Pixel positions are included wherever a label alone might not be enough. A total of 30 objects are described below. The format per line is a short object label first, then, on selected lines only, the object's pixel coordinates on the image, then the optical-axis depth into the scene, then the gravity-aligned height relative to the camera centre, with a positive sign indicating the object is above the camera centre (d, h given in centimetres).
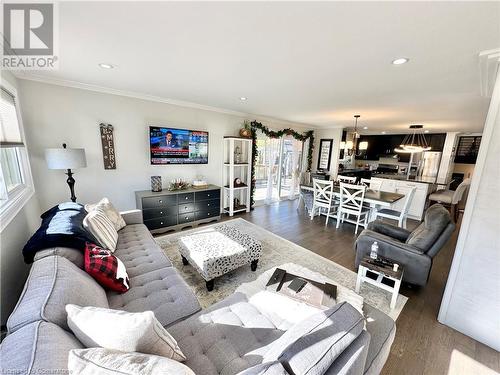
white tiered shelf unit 455 -54
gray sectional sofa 73 -82
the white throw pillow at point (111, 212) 239 -80
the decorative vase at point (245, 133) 463 +43
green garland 489 +54
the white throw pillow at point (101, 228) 189 -80
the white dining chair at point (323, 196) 423 -89
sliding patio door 561 -44
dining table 357 -75
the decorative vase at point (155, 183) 359 -63
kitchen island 465 -74
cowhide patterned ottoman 210 -112
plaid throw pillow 145 -90
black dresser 339 -106
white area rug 212 -149
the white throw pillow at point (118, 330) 78 -72
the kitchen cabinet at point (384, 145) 771 +49
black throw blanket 138 -68
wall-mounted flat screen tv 363 +6
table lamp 247 -17
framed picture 655 +3
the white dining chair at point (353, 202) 380 -92
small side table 191 -111
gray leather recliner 206 -92
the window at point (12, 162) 172 -21
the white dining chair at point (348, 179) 429 -51
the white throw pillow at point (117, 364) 63 -71
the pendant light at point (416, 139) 702 +71
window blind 193 +20
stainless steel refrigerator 665 -15
